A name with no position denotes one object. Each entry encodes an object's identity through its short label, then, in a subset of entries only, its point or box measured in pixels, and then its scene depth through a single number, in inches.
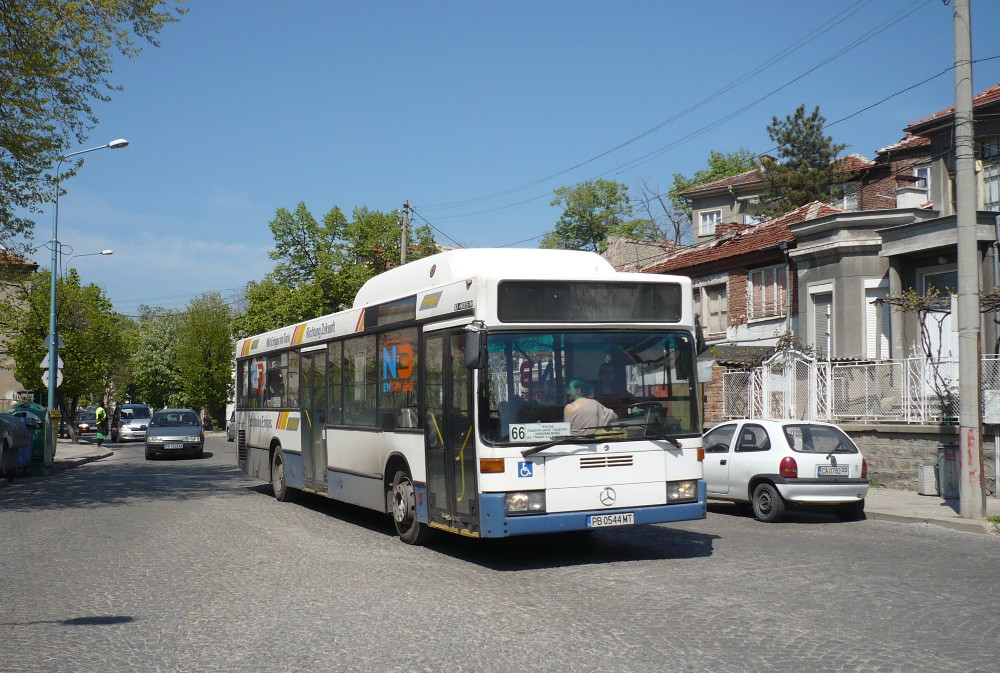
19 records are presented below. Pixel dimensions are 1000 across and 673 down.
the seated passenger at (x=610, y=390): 395.5
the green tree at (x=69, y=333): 1925.4
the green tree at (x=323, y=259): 2272.4
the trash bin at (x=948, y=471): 692.1
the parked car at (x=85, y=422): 2576.5
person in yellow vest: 1676.9
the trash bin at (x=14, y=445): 880.3
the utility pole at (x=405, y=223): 1543.9
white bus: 382.9
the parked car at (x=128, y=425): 1956.2
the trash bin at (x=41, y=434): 994.1
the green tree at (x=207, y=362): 2797.7
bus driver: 389.4
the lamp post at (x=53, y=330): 1151.0
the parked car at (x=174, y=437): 1299.2
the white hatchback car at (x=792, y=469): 561.9
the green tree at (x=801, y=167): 1988.2
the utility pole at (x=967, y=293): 558.3
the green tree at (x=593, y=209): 2866.6
